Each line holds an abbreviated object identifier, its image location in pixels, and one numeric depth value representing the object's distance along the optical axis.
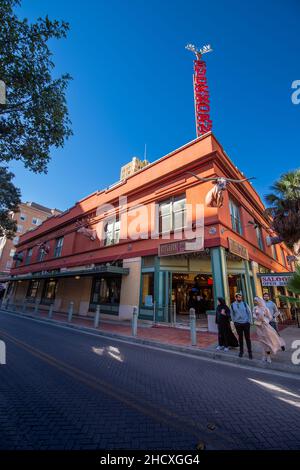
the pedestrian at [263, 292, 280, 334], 7.69
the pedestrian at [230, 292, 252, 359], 6.39
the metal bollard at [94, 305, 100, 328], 11.45
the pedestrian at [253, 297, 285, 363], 5.91
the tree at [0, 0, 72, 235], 7.48
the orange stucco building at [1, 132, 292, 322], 12.55
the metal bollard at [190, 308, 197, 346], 7.53
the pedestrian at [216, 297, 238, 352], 7.08
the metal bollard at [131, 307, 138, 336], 9.25
